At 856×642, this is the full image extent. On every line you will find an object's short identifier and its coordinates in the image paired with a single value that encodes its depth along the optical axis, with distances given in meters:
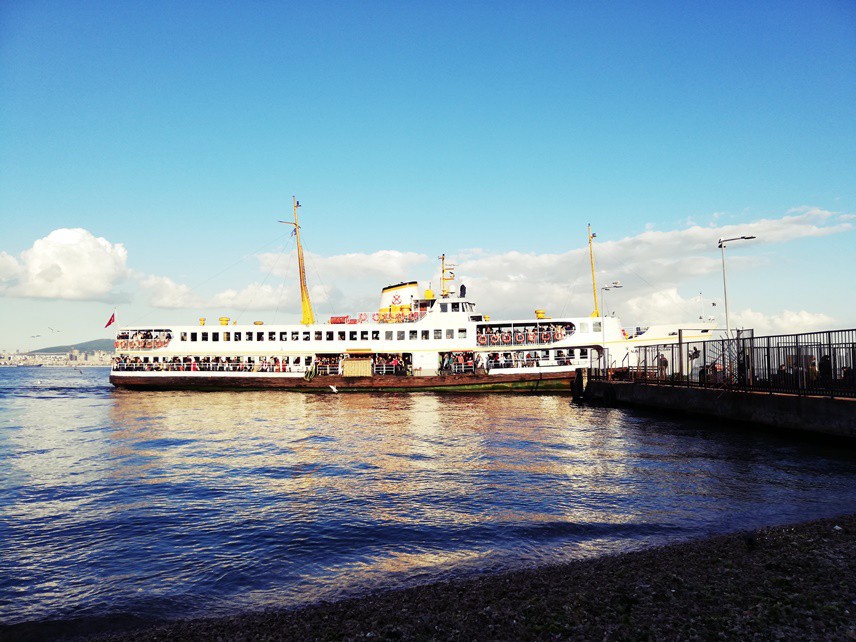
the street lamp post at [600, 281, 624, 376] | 44.67
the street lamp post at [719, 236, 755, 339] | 30.37
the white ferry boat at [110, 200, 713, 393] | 48.59
